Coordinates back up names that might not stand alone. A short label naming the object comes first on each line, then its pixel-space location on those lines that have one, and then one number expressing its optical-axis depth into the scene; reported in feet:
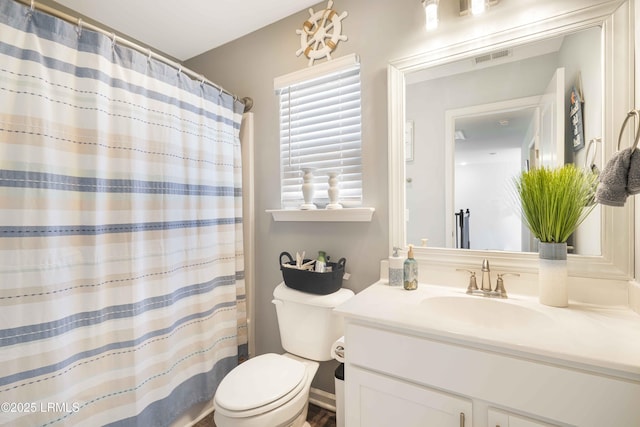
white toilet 3.59
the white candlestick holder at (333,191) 5.10
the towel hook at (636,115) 2.67
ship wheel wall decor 5.20
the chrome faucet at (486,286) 3.80
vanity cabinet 2.31
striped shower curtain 3.24
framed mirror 3.41
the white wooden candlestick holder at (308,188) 5.32
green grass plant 3.36
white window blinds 5.20
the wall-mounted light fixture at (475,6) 3.91
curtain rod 3.33
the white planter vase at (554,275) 3.36
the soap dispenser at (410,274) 4.17
